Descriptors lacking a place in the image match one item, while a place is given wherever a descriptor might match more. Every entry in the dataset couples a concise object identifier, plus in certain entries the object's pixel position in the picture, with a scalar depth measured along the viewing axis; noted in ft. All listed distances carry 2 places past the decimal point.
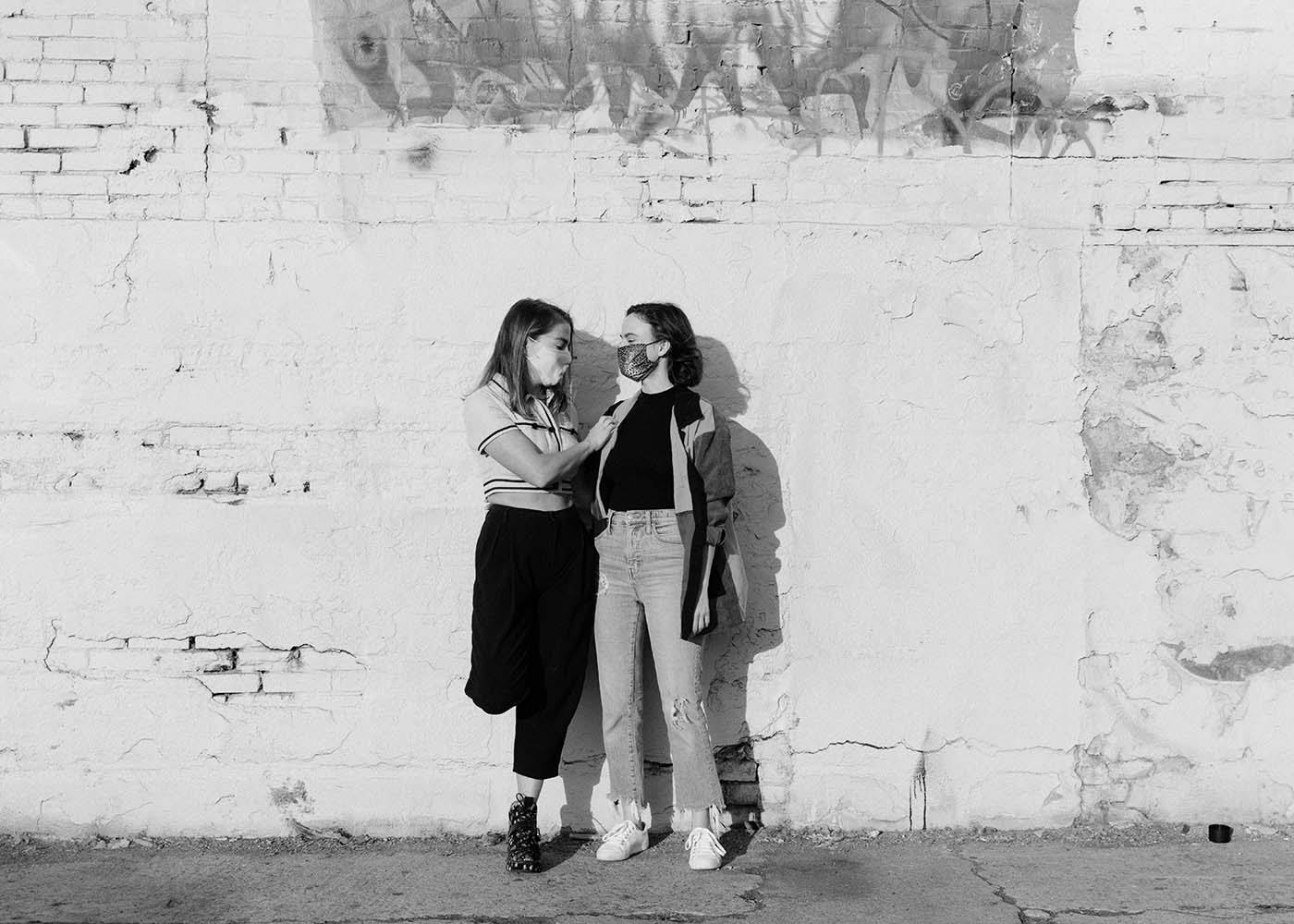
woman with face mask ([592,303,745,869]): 13.91
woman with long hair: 13.87
